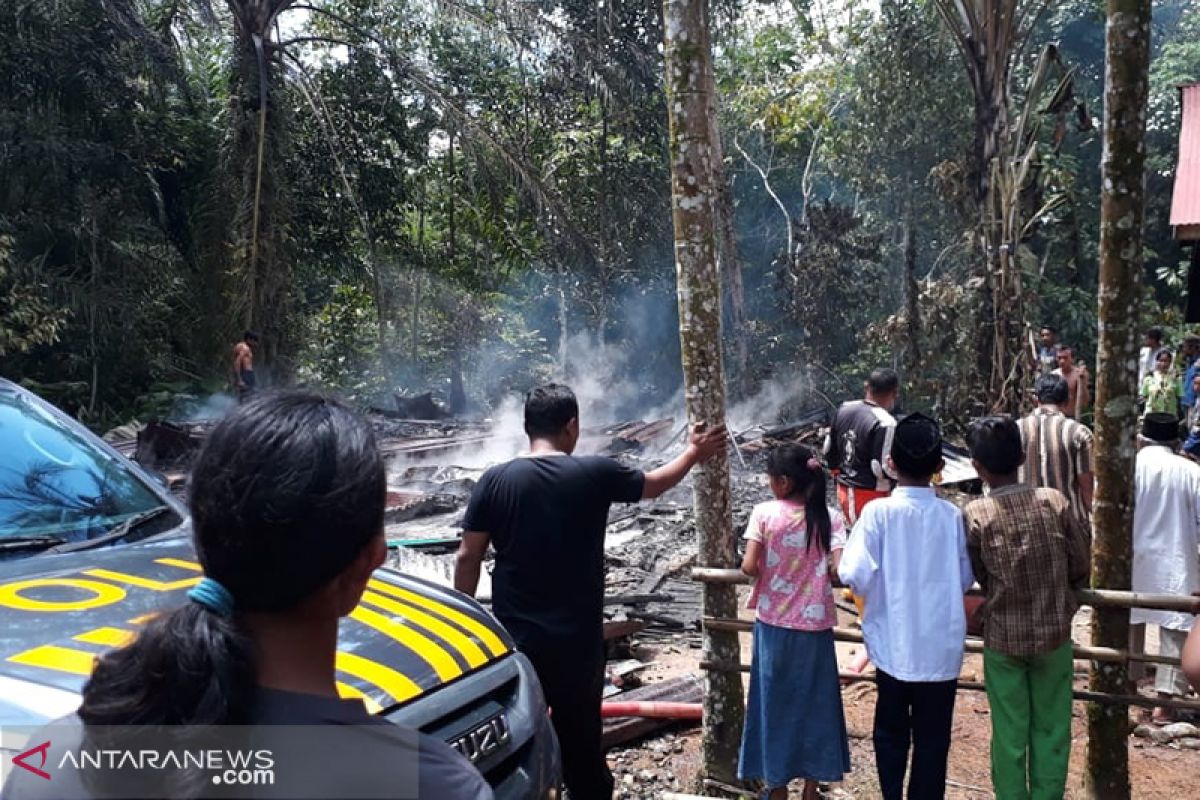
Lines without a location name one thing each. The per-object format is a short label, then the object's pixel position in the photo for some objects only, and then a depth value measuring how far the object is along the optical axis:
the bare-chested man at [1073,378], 10.78
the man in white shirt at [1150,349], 13.45
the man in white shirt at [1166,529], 5.10
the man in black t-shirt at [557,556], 3.53
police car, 2.33
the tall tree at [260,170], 12.40
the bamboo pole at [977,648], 3.86
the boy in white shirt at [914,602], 3.56
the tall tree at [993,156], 9.43
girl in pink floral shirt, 3.85
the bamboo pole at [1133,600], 3.75
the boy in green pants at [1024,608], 3.60
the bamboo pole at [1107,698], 3.78
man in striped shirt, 5.80
